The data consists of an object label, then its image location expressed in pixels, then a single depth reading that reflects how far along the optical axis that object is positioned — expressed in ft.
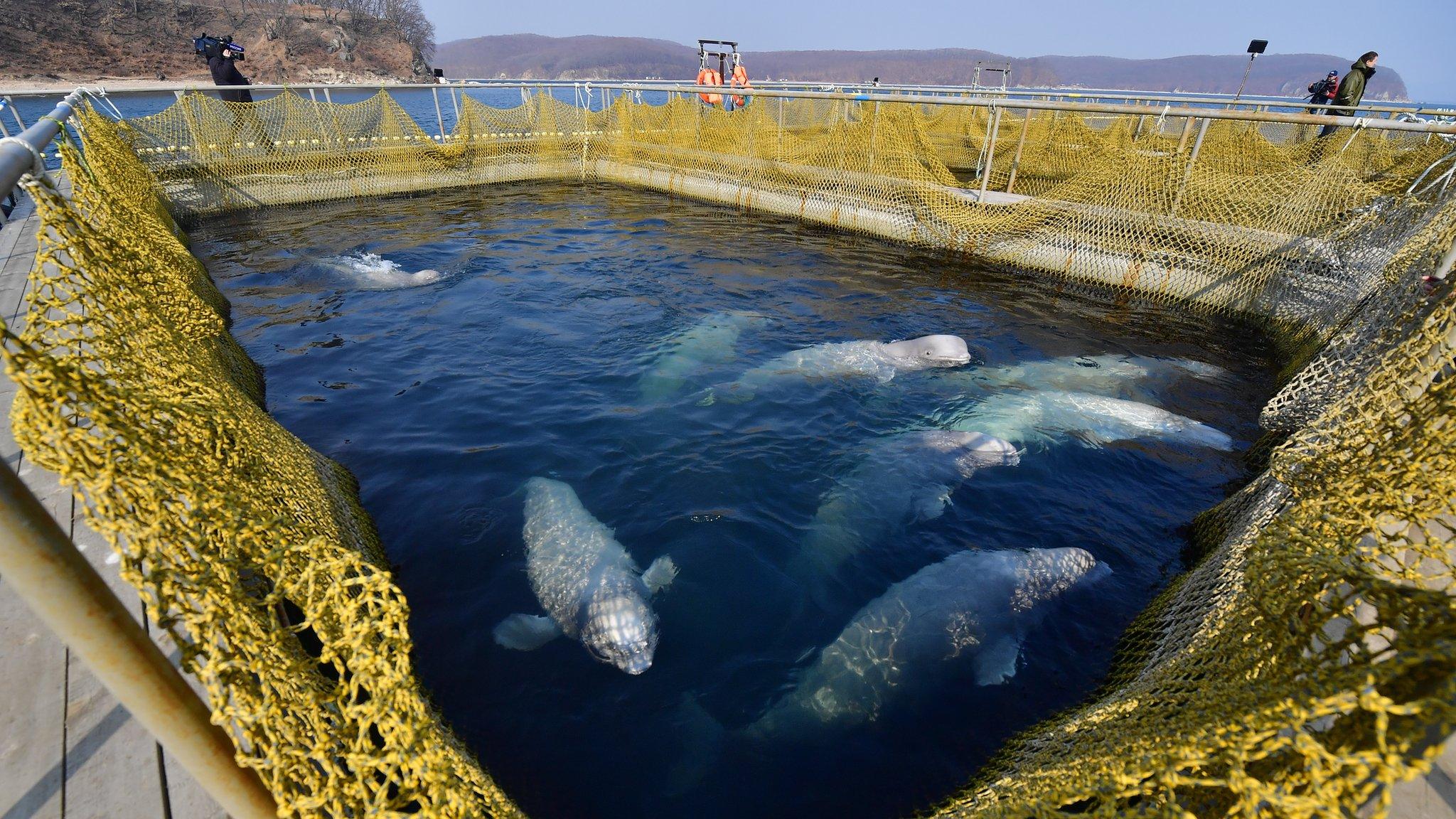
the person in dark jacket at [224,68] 59.47
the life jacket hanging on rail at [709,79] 81.82
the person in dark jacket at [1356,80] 48.98
